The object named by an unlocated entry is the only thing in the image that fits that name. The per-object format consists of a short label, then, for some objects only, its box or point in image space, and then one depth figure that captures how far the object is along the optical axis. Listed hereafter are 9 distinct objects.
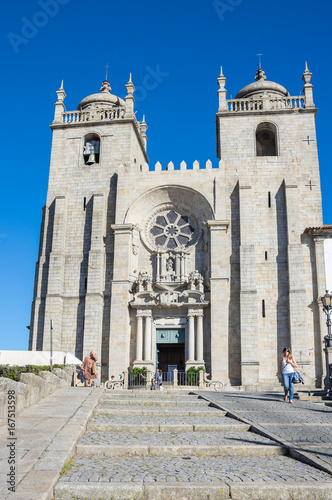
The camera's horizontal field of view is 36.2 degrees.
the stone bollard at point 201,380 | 23.76
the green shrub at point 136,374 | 24.33
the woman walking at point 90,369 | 18.98
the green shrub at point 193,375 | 24.20
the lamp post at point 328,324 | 16.11
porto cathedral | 25.84
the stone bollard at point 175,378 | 23.40
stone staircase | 4.85
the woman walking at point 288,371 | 13.88
